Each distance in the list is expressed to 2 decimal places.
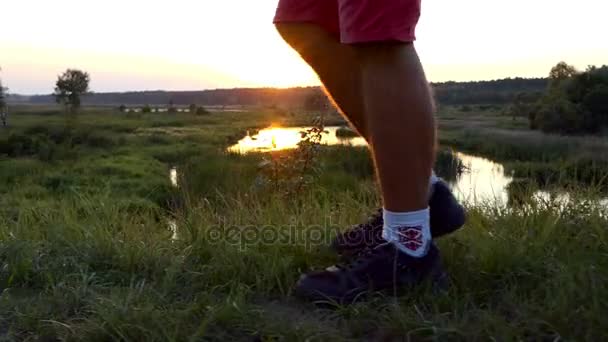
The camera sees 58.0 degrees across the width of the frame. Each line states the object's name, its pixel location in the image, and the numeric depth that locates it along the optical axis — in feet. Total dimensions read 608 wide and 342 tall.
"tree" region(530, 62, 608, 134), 86.22
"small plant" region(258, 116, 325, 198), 14.79
